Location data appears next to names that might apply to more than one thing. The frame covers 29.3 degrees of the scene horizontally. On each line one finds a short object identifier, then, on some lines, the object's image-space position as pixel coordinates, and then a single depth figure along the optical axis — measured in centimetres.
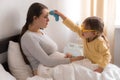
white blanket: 178
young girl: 201
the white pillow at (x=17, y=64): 193
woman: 197
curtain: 288
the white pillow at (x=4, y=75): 171
